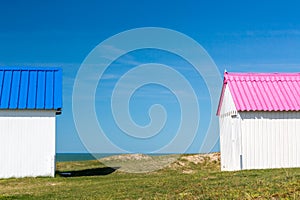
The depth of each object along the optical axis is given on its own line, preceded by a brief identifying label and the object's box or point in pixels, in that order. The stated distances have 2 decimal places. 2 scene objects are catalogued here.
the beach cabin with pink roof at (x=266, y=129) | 24.19
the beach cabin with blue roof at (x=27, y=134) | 25.27
